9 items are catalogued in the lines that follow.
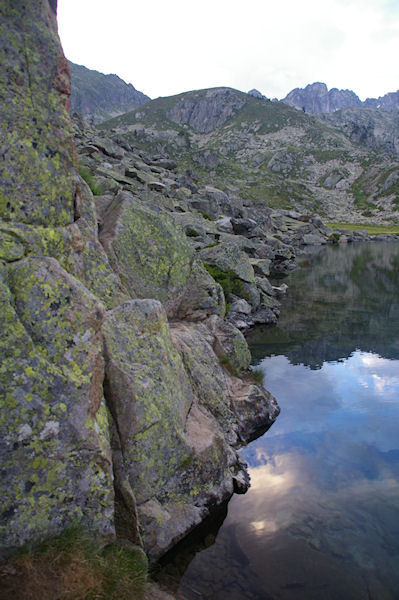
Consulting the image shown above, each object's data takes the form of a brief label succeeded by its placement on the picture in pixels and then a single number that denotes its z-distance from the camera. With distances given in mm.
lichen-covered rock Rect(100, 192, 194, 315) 13742
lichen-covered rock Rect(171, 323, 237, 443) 12688
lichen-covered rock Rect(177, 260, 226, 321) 17031
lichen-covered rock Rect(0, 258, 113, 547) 6184
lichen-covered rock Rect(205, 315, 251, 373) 16672
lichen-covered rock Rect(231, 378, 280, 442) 14461
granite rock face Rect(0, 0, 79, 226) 7938
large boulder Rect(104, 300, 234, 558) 8422
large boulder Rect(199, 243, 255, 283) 27875
